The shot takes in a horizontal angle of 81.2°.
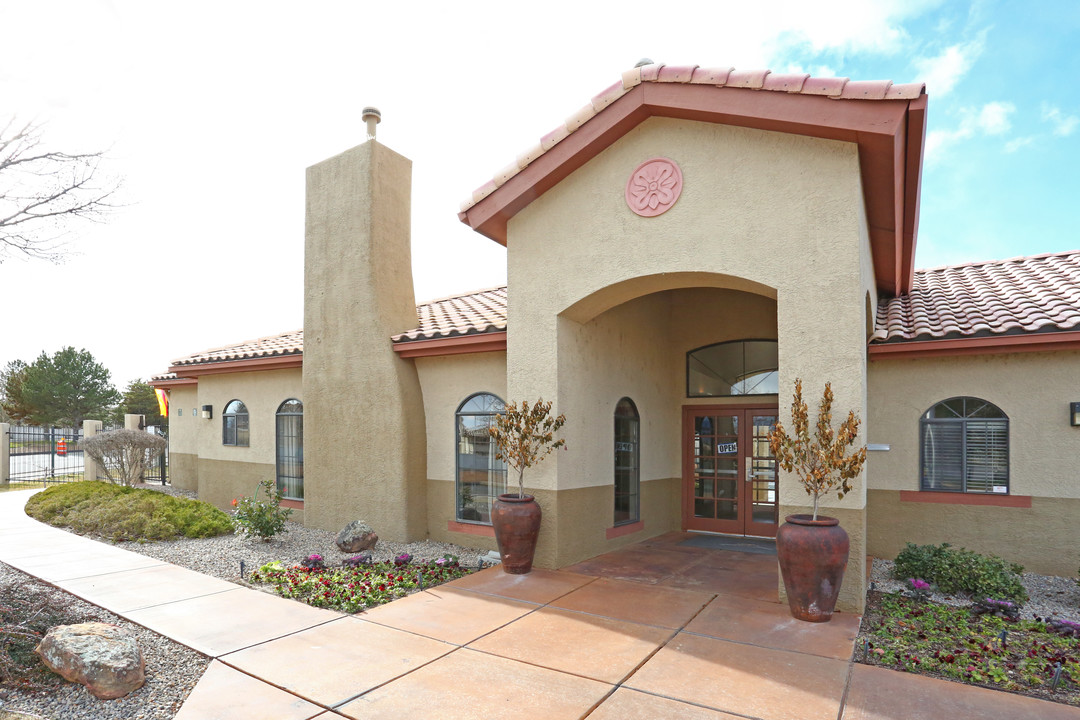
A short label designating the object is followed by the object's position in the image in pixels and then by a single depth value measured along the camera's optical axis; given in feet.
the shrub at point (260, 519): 32.48
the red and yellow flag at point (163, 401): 64.90
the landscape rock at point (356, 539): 30.86
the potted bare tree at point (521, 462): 26.22
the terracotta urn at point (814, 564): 19.94
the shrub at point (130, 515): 33.65
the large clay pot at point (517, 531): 26.16
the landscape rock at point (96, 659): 15.53
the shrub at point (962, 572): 23.00
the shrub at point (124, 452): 49.34
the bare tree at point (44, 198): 22.09
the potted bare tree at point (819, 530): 20.02
